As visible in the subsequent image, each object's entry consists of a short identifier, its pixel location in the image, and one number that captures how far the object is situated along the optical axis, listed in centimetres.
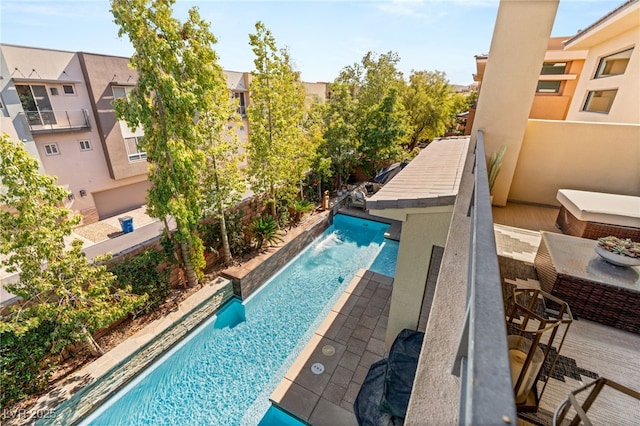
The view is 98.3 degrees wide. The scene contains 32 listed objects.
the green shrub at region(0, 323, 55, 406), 591
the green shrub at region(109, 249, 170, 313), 837
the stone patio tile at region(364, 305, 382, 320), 903
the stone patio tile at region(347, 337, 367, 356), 784
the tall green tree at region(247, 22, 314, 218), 1176
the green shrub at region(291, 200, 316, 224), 1541
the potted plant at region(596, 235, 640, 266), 344
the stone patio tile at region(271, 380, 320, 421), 639
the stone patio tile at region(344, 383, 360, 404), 664
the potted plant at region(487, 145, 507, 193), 669
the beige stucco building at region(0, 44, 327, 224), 1320
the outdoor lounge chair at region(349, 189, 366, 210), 1779
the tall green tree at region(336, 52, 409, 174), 1953
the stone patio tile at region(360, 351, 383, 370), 748
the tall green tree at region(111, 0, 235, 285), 716
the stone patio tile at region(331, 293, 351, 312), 934
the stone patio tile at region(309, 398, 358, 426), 617
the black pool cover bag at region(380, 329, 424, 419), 475
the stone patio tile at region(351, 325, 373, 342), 827
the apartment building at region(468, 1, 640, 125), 826
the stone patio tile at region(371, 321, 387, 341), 830
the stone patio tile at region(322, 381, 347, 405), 663
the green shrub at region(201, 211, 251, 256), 1136
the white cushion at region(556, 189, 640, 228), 461
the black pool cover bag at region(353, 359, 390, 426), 521
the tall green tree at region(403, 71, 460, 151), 2581
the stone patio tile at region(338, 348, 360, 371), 741
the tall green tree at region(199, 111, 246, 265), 962
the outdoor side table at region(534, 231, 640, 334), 329
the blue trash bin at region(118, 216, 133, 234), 1513
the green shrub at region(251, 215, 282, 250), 1284
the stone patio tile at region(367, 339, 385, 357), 782
